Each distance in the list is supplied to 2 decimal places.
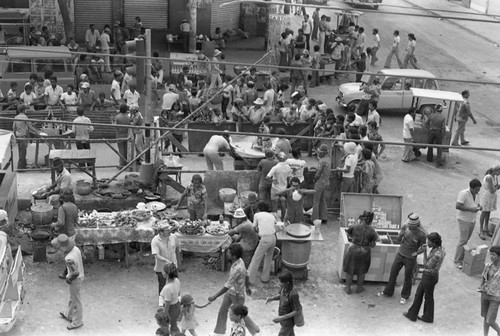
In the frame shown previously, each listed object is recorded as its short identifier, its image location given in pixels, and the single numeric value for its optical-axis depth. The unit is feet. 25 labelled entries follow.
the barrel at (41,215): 53.83
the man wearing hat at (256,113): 72.23
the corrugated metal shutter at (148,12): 105.70
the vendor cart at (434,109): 72.49
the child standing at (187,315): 43.34
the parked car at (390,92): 84.58
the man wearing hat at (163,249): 48.49
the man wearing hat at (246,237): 51.60
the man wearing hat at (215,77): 83.41
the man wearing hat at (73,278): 45.65
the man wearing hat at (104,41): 93.56
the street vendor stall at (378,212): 54.54
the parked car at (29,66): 81.20
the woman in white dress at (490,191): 58.44
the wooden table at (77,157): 59.47
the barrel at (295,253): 52.45
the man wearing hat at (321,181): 58.95
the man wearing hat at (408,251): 50.29
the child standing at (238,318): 41.52
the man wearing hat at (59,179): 56.18
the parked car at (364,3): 134.41
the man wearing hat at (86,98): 73.72
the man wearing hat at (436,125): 71.67
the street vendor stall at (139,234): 52.90
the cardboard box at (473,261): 54.90
